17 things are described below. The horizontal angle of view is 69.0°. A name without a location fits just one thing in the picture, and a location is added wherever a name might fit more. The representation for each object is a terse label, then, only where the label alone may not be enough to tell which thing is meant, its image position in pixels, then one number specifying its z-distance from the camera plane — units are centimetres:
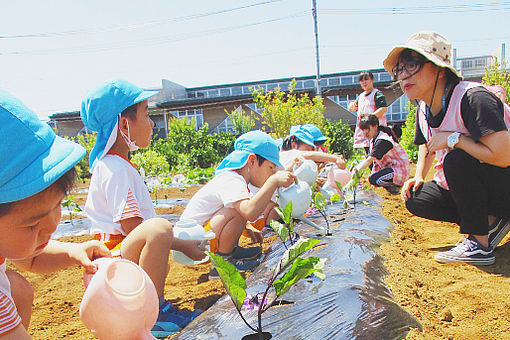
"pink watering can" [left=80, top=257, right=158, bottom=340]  84
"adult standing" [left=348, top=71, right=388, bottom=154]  493
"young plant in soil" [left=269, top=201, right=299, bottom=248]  147
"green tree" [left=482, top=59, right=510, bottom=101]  1202
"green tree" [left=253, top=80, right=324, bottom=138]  983
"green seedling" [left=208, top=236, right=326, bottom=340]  105
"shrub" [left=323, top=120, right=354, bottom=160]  1388
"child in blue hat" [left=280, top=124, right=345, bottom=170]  361
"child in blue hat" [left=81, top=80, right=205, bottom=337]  157
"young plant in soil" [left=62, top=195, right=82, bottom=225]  398
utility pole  1497
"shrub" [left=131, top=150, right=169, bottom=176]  821
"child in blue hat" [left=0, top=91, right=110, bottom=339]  80
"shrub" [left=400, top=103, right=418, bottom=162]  1043
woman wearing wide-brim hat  192
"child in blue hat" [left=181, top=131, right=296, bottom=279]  215
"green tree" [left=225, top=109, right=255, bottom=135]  1766
